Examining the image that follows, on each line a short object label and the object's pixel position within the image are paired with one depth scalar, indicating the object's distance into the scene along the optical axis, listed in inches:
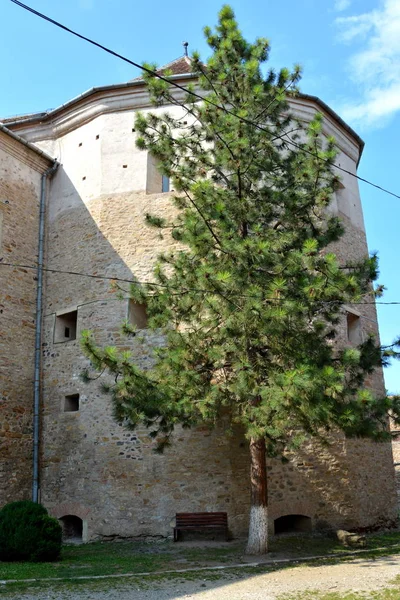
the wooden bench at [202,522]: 407.8
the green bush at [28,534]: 333.1
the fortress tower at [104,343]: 426.0
